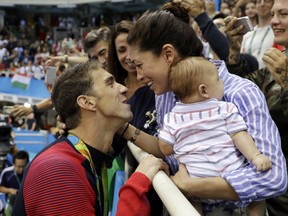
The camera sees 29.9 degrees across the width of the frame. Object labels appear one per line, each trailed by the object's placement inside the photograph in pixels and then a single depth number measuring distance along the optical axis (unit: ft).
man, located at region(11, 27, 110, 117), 10.32
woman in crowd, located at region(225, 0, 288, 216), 5.47
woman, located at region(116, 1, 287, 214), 4.46
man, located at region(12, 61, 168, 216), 4.78
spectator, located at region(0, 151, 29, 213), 20.01
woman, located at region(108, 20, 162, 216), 6.57
